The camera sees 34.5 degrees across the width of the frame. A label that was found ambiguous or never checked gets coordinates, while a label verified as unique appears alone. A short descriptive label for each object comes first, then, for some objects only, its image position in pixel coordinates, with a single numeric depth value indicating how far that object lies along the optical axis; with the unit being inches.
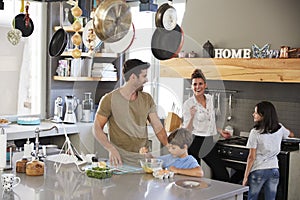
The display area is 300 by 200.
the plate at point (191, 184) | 111.9
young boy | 123.5
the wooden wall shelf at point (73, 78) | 238.5
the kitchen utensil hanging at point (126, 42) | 124.8
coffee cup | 100.0
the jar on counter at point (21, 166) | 123.3
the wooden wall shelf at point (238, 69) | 196.9
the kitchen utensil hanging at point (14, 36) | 142.5
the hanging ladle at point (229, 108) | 223.9
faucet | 123.8
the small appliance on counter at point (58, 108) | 240.1
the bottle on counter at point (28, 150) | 131.1
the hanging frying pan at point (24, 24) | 150.6
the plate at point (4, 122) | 212.4
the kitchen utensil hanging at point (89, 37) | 138.2
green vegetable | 117.5
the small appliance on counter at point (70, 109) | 233.6
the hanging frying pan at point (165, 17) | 117.6
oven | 188.1
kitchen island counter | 102.3
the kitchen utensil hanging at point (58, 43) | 137.3
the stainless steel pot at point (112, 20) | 111.3
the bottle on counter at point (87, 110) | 243.8
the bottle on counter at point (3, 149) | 121.8
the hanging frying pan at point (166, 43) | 121.7
